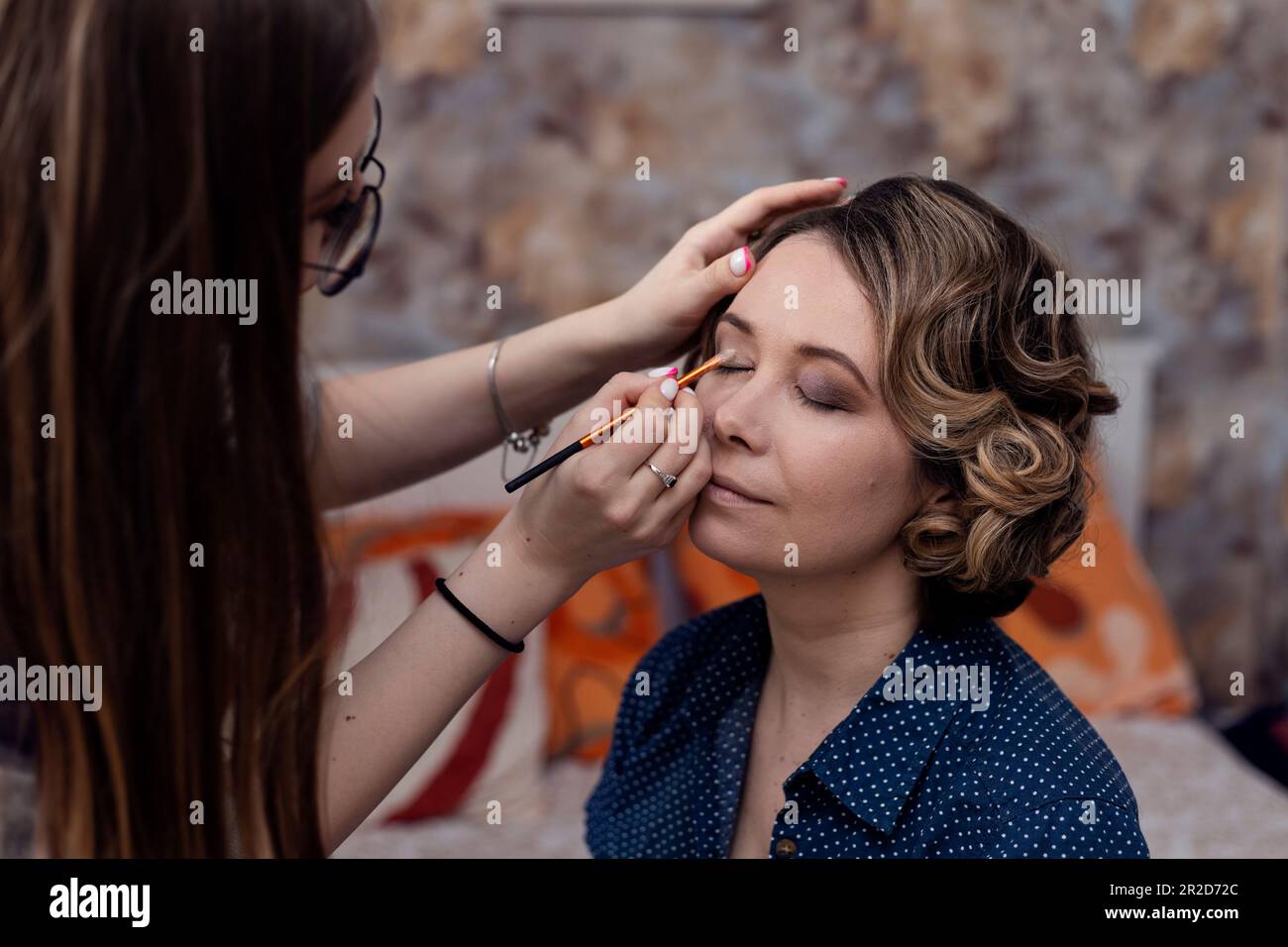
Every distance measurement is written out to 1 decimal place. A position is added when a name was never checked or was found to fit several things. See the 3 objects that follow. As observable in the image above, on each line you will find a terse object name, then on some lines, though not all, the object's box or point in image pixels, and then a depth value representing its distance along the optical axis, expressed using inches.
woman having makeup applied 44.6
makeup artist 33.5
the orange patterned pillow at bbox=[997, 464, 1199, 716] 98.0
